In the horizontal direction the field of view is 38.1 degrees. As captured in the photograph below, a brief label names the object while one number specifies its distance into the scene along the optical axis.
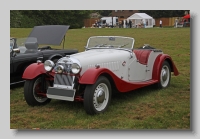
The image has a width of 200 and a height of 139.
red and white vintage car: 5.31
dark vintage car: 7.14
